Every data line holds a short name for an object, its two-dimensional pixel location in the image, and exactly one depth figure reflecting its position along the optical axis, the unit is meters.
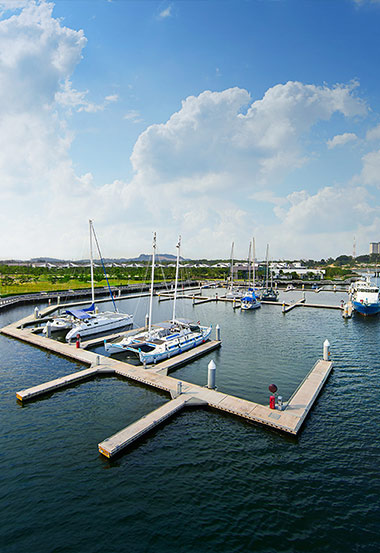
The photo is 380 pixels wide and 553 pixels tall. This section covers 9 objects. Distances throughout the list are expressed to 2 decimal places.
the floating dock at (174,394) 17.36
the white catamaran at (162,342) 29.05
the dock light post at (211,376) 22.75
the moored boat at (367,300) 57.19
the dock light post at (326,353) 29.56
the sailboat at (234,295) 76.79
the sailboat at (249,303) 63.84
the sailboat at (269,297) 76.79
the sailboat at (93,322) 37.84
